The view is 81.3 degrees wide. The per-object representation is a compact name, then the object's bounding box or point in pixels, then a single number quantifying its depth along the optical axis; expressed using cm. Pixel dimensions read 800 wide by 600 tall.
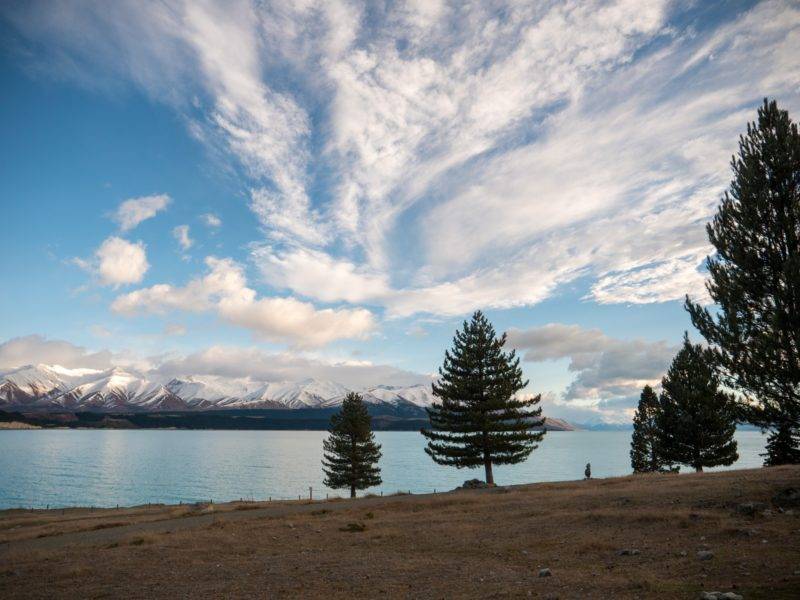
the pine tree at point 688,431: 4175
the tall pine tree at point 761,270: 1560
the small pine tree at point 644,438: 5853
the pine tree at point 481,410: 3797
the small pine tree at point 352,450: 5578
